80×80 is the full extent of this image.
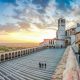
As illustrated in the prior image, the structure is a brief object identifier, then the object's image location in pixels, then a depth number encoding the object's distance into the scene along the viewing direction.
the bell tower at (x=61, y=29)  50.53
